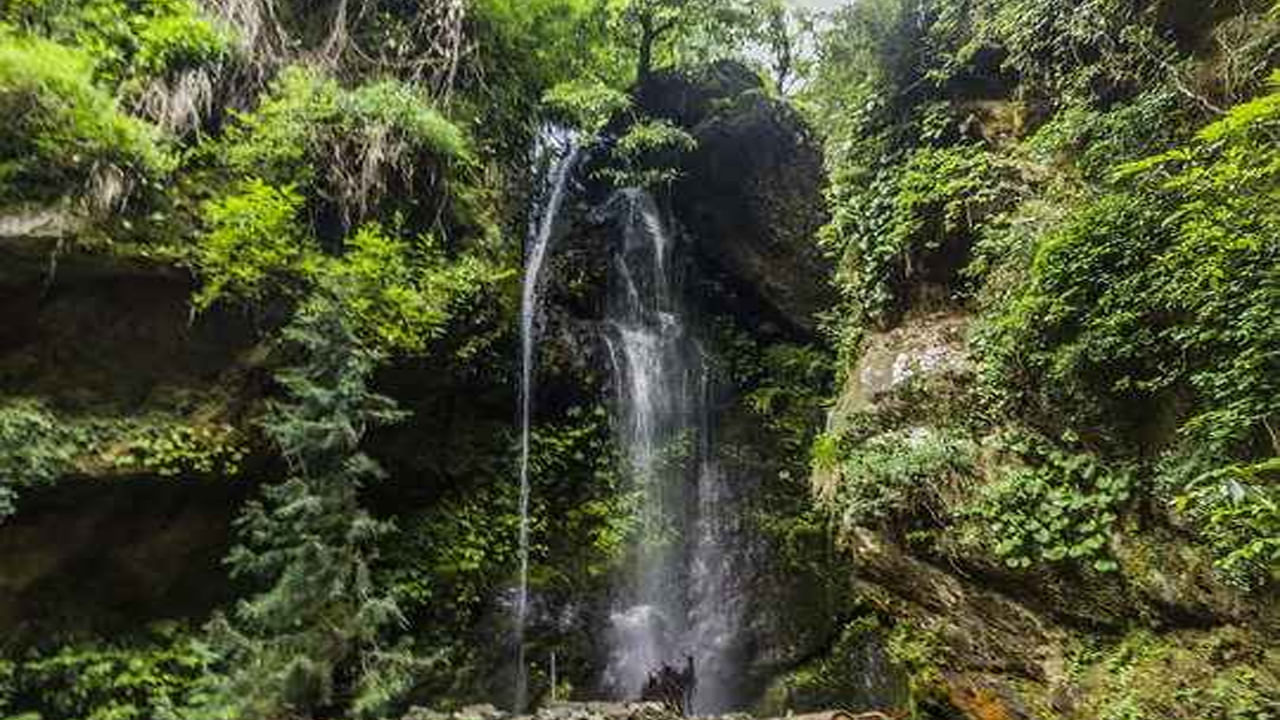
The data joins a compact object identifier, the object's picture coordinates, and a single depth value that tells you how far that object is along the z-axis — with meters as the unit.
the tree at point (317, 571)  5.33
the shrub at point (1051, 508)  4.83
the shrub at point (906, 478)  5.61
